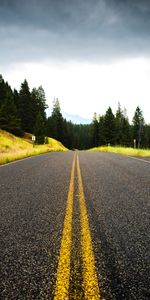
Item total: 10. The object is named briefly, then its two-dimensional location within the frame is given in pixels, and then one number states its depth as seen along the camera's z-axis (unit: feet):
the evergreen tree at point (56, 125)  264.31
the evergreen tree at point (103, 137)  188.96
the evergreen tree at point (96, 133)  267.51
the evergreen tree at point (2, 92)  169.27
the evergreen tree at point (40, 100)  231.71
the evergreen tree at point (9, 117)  144.66
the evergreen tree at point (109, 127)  183.83
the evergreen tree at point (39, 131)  165.99
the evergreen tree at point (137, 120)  219.00
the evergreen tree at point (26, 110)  191.72
